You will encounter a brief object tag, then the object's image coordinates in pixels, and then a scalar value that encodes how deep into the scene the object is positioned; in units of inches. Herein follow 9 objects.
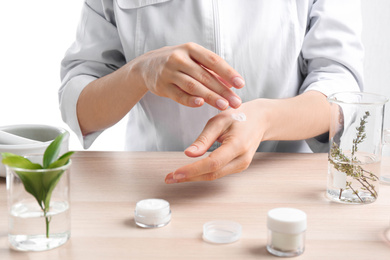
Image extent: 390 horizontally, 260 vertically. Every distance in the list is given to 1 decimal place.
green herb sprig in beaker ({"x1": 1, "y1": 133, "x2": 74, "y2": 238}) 35.6
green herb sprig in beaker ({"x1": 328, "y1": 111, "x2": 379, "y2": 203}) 40.4
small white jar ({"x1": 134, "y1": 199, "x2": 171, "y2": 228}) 37.8
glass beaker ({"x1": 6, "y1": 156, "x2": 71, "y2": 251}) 35.8
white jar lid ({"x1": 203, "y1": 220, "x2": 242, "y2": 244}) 36.5
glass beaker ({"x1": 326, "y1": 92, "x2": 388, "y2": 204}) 40.3
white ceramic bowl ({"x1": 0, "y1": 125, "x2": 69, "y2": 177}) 43.4
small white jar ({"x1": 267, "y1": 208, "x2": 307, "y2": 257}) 35.4
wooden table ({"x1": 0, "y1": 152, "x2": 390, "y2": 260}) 35.9
